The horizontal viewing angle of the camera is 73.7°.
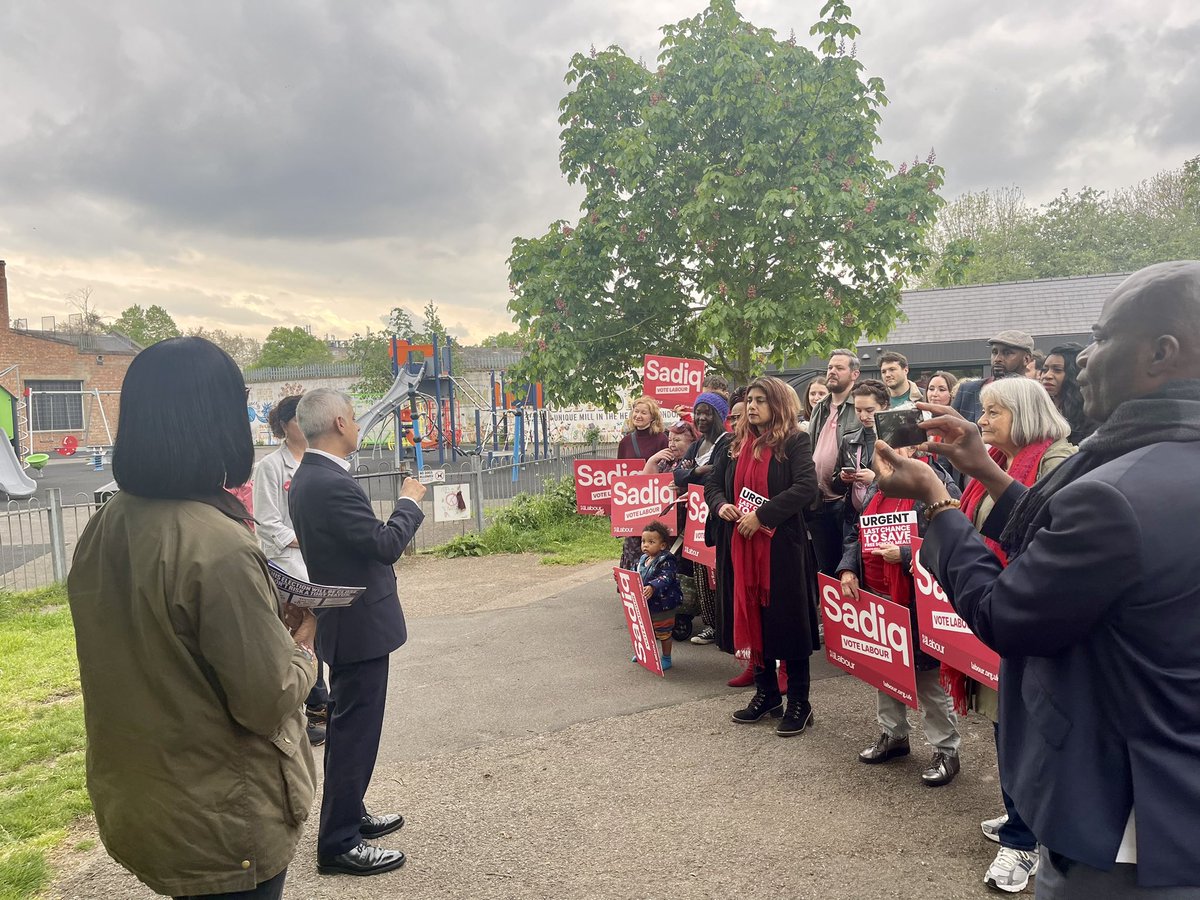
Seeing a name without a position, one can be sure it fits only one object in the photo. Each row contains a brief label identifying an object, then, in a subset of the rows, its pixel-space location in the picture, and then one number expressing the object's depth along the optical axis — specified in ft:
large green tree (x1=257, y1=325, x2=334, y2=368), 229.86
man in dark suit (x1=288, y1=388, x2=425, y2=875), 11.41
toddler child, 20.24
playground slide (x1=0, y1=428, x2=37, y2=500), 51.70
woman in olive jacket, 6.05
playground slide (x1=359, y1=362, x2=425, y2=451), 77.44
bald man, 4.83
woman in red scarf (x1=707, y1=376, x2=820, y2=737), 15.66
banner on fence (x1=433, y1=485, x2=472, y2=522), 35.65
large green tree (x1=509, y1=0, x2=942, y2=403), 36.22
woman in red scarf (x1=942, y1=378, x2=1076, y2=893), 10.75
